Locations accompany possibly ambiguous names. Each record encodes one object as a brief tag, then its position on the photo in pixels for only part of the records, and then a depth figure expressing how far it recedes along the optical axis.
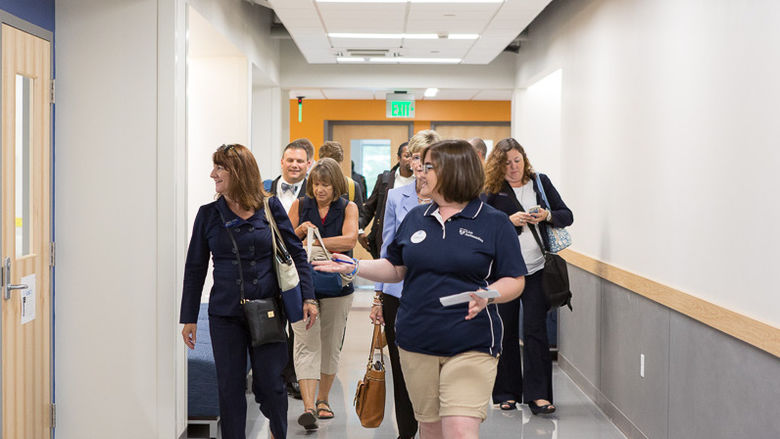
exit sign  12.08
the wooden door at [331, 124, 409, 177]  14.35
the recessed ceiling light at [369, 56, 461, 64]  9.60
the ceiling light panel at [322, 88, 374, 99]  12.79
